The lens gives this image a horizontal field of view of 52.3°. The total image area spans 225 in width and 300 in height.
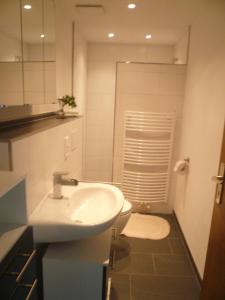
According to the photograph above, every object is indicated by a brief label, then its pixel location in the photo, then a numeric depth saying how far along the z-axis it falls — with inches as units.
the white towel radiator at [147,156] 112.4
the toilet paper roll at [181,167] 103.0
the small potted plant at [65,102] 83.4
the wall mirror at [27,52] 49.6
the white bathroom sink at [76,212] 49.2
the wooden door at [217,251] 53.6
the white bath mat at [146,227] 106.9
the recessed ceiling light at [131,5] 86.1
